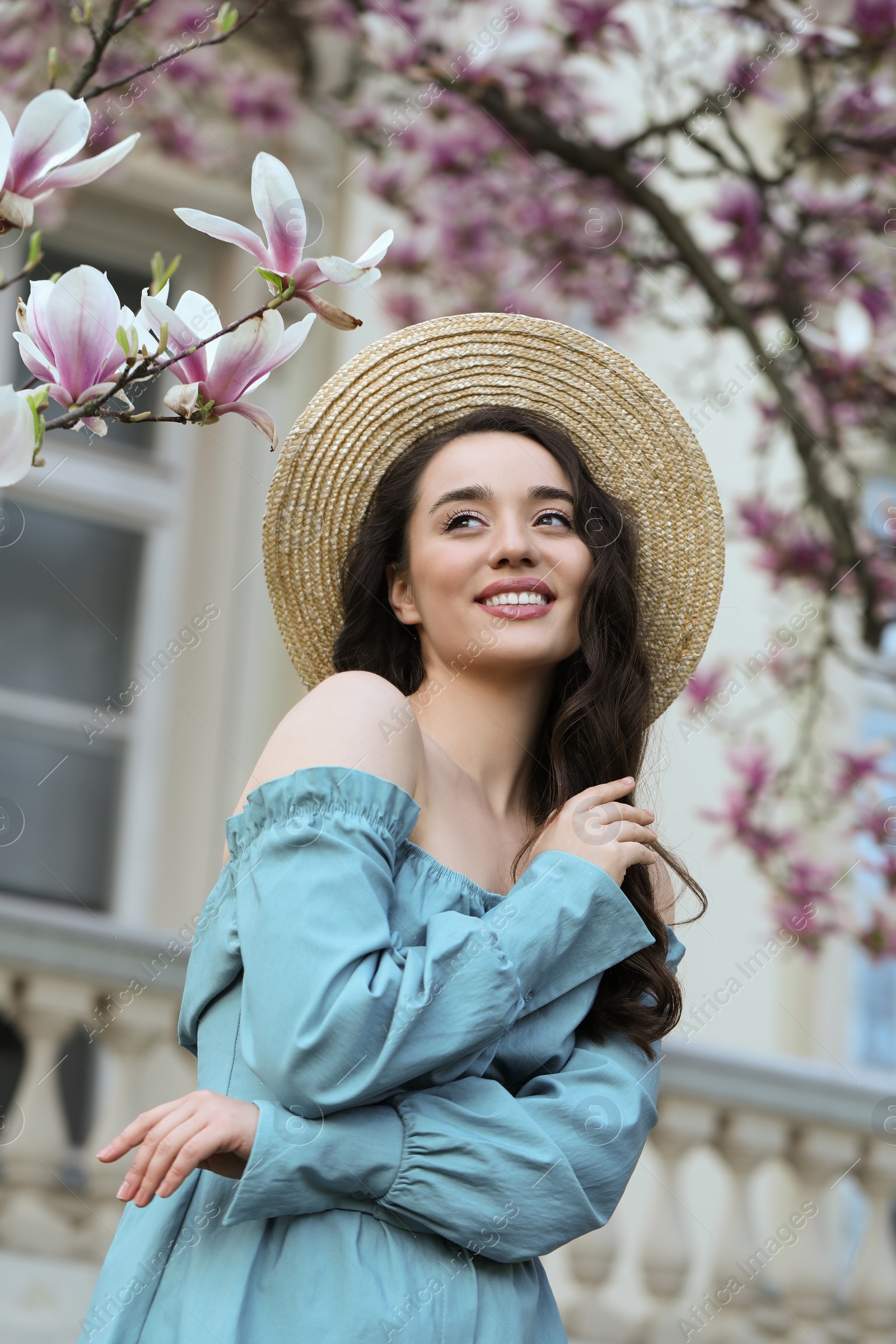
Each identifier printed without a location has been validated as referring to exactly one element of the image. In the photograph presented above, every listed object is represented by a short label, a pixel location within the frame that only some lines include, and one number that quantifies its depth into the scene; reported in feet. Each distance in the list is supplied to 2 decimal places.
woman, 10.90
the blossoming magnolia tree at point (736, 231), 14.82
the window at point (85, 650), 19.23
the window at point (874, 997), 25.30
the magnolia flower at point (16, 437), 10.10
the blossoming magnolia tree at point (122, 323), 10.25
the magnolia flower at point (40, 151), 10.24
